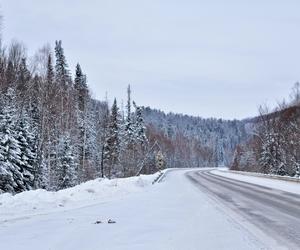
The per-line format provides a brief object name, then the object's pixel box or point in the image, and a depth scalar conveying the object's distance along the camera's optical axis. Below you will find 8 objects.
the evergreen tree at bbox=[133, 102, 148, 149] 80.30
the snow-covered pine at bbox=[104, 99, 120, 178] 65.62
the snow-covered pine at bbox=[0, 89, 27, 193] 32.47
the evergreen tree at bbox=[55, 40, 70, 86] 71.69
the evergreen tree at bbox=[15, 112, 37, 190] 36.34
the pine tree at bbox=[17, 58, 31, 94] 43.06
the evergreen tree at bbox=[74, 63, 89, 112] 76.18
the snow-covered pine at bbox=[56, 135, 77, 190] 47.61
